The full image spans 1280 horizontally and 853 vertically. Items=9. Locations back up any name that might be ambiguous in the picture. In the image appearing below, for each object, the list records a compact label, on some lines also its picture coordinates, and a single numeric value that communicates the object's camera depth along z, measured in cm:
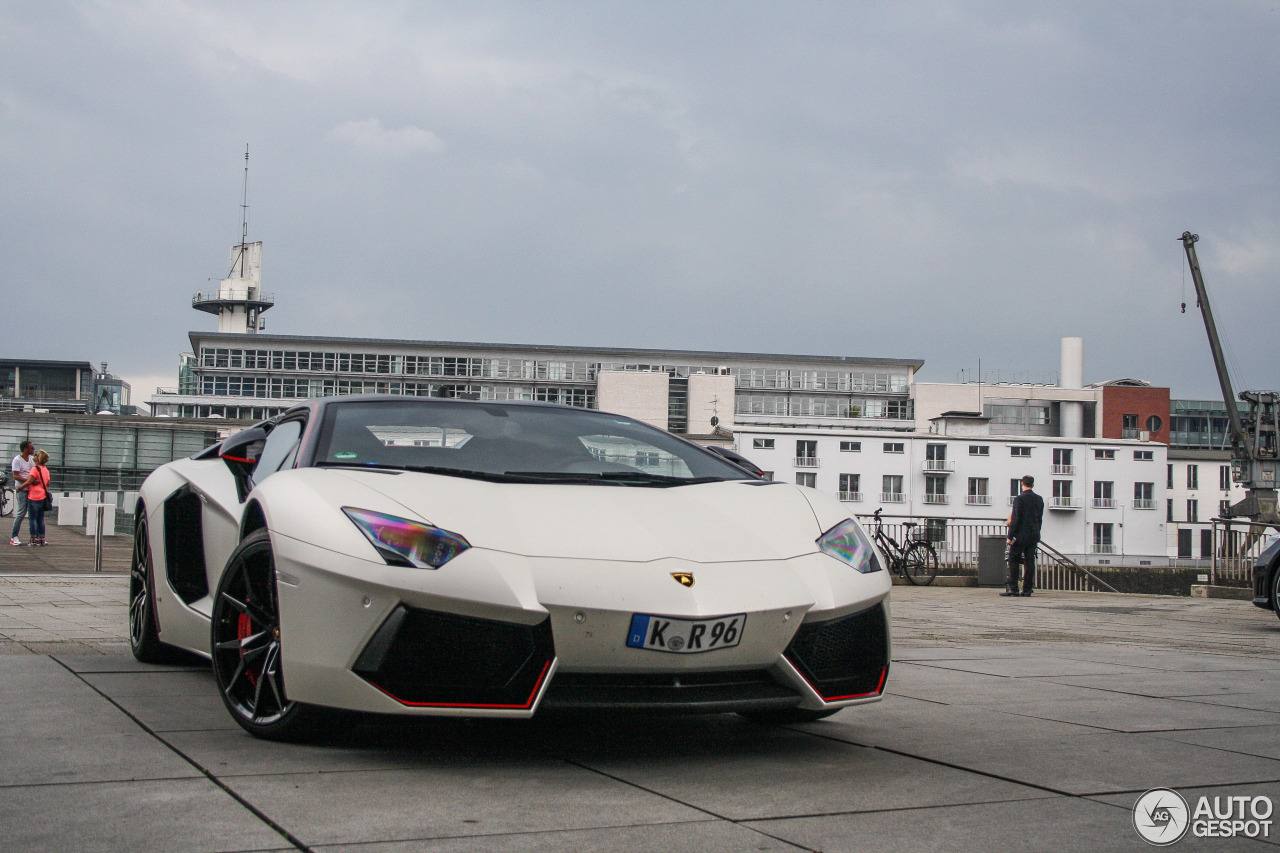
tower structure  12462
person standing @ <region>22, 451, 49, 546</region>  1867
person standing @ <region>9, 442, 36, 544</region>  1936
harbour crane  5969
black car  1033
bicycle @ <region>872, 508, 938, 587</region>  2070
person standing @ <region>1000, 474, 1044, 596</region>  1736
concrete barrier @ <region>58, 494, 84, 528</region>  2706
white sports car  346
